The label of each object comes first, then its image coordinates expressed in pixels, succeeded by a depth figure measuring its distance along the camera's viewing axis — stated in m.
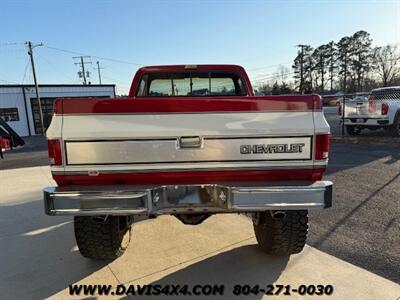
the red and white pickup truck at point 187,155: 2.45
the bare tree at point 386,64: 59.90
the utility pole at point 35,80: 27.50
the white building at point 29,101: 27.48
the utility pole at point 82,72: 61.62
